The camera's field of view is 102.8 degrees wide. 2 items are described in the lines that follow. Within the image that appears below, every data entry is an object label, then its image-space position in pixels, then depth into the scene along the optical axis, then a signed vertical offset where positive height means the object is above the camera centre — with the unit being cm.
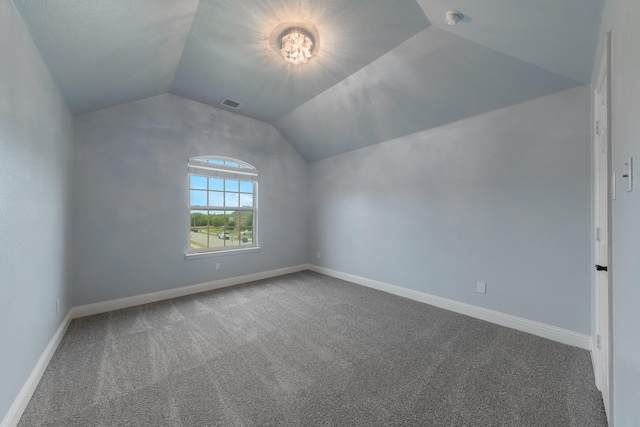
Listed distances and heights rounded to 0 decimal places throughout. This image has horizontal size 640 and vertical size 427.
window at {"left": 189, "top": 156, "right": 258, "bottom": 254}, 394 +16
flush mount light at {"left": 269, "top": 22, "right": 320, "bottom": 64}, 226 +158
